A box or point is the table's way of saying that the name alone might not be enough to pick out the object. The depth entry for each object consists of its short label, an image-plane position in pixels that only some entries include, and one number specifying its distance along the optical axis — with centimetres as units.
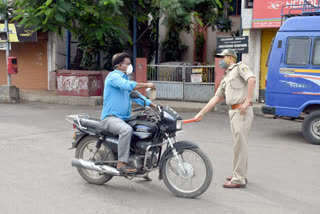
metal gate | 1562
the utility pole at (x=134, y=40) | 1730
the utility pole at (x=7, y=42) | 1647
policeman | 559
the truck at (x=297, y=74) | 893
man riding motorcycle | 519
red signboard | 1370
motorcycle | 508
